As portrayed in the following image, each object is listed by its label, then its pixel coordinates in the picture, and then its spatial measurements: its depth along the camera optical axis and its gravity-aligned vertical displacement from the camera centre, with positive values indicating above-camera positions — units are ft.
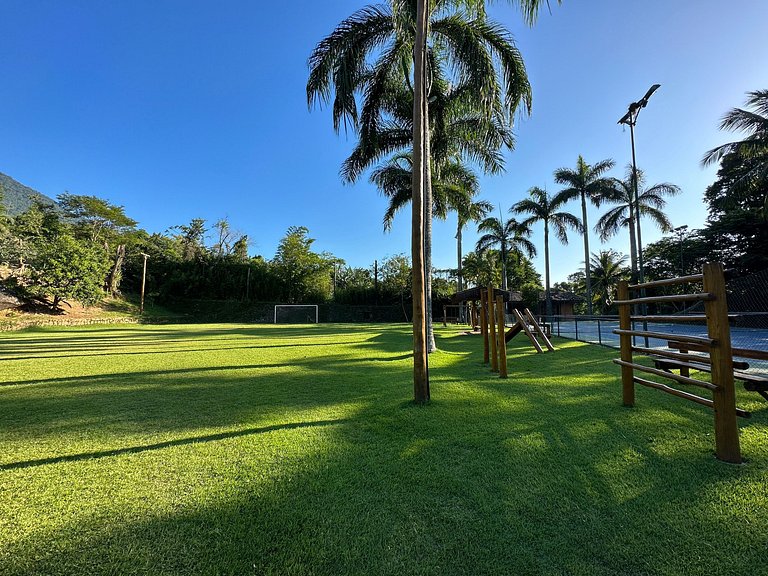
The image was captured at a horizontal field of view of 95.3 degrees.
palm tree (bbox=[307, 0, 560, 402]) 22.48 +17.92
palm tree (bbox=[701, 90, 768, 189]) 56.54 +30.43
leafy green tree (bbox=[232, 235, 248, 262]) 123.65 +23.29
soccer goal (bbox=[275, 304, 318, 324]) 105.70 -0.52
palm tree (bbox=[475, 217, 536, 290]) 88.48 +19.75
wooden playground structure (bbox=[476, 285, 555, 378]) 18.62 -0.83
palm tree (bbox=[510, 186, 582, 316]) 82.48 +23.88
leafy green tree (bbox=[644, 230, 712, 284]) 89.35 +16.91
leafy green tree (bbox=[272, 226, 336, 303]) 113.50 +12.85
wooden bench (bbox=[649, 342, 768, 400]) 9.95 -1.78
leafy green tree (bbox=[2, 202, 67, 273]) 69.41 +19.18
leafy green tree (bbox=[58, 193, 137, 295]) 110.01 +29.96
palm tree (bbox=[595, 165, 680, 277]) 76.07 +23.63
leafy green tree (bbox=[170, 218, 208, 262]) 118.89 +26.20
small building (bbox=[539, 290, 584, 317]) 103.48 +3.19
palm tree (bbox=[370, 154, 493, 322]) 48.57 +18.11
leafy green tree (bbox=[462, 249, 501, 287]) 100.68 +13.25
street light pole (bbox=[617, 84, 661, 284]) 35.27 +21.91
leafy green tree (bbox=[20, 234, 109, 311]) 67.21 +7.44
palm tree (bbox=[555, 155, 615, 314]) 80.02 +30.19
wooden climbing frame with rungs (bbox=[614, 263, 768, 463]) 8.05 -1.04
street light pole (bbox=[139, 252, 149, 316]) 95.16 +2.86
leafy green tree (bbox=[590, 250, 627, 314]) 127.61 +15.06
